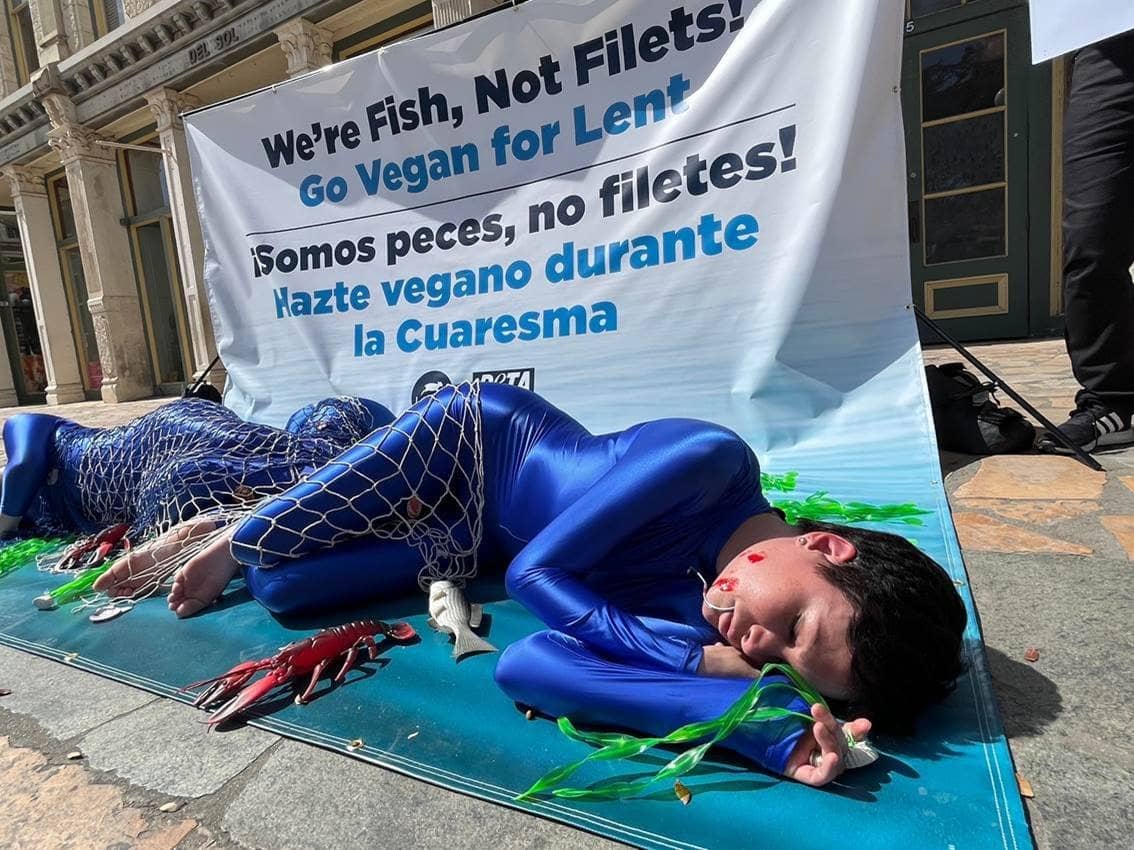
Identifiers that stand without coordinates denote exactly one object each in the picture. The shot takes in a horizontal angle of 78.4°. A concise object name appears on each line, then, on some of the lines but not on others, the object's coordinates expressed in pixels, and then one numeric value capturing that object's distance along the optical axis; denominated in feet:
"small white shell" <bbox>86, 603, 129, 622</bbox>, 5.69
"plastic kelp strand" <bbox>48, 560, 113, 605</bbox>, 6.12
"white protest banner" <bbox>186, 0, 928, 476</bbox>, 7.81
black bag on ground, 7.99
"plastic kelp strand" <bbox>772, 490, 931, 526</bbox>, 6.10
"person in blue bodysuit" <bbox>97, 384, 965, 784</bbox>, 3.33
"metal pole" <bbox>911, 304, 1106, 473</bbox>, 7.27
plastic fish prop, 4.61
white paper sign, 6.27
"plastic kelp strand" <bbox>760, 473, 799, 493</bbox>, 7.20
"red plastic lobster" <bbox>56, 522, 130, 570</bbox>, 7.02
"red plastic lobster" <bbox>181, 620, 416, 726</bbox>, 4.08
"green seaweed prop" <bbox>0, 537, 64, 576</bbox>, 7.39
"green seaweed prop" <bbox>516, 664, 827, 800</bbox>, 3.10
